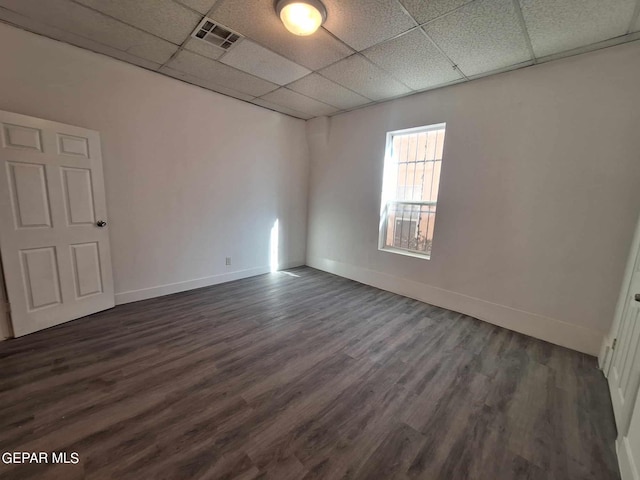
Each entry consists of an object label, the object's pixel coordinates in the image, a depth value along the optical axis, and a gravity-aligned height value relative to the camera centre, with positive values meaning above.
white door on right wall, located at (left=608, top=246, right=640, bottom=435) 1.46 -0.94
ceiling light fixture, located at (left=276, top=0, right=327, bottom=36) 1.84 +1.37
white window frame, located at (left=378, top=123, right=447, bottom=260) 3.67 +0.07
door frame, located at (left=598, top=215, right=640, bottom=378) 2.07 -0.77
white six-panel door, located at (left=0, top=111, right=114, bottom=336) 2.26 -0.28
